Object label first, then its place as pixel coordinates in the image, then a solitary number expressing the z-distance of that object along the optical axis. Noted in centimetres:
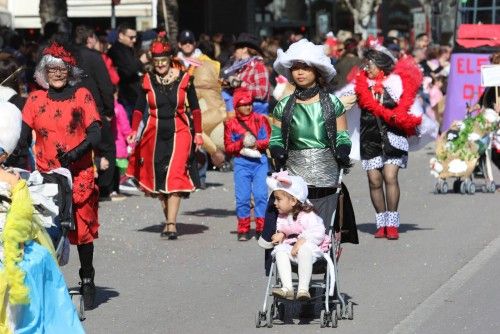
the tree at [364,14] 4575
